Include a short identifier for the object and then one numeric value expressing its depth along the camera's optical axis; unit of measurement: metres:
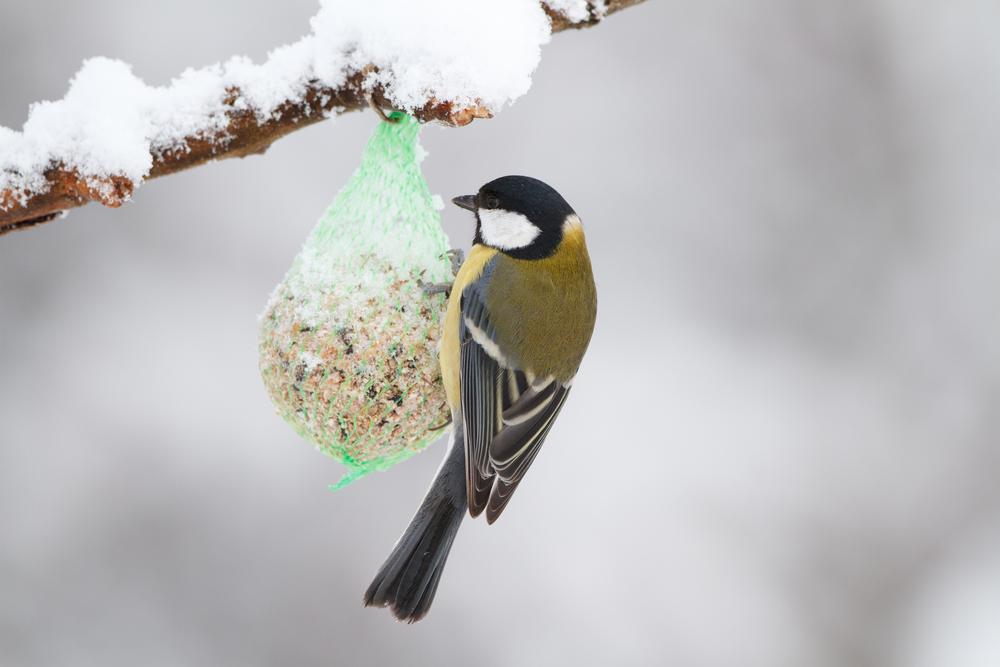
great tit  2.84
